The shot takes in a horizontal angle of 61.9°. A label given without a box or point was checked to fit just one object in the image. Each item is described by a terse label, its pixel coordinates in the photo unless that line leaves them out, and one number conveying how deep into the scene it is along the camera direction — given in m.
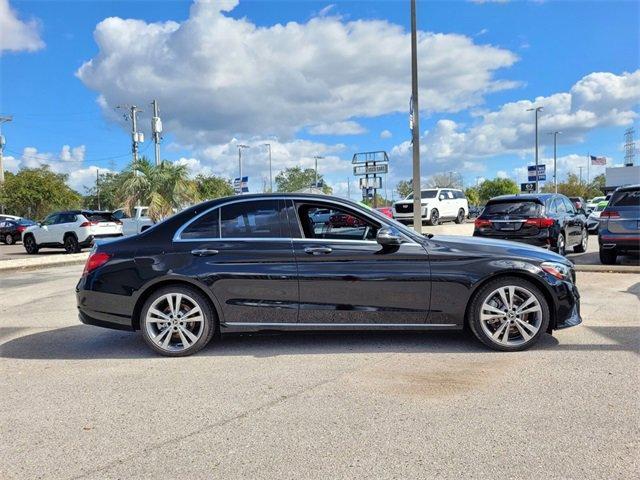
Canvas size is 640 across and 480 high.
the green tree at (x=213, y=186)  67.11
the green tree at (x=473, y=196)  91.69
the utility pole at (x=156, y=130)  39.83
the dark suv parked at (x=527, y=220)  10.81
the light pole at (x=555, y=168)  63.82
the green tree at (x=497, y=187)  88.78
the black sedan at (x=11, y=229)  27.50
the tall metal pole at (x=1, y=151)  55.41
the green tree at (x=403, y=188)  94.25
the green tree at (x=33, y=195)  49.38
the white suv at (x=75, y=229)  18.75
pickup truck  23.16
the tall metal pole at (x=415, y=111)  15.28
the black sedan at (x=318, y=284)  5.07
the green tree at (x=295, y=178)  90.86
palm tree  24.00
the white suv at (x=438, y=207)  27.52
